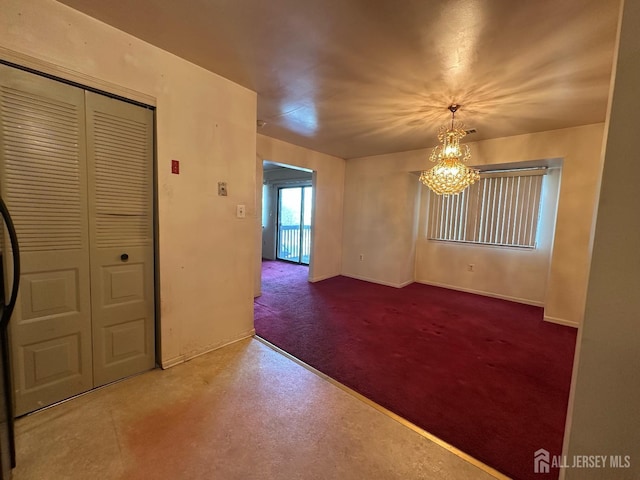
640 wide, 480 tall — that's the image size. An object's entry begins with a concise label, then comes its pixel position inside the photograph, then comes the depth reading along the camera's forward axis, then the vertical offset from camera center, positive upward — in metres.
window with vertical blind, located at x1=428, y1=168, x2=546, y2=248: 3.87 +0.27
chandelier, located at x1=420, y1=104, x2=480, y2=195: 2.75 +0.61
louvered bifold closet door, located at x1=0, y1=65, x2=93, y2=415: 1.40 -0.12
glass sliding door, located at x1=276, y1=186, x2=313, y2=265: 6.48 -0.12
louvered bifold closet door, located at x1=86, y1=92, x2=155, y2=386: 1.68 -0.16
